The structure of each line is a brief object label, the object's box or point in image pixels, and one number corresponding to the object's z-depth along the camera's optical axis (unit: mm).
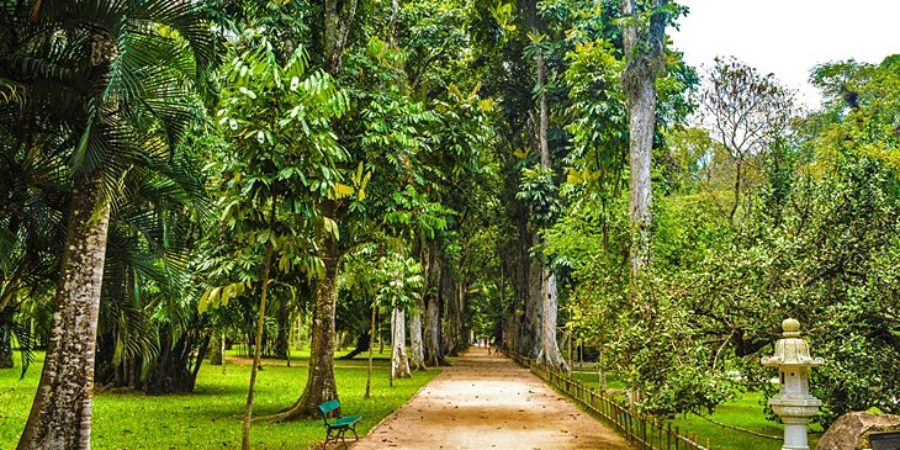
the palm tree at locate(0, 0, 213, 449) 8055
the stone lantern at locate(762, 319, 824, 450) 7250
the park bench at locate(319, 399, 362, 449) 11521
